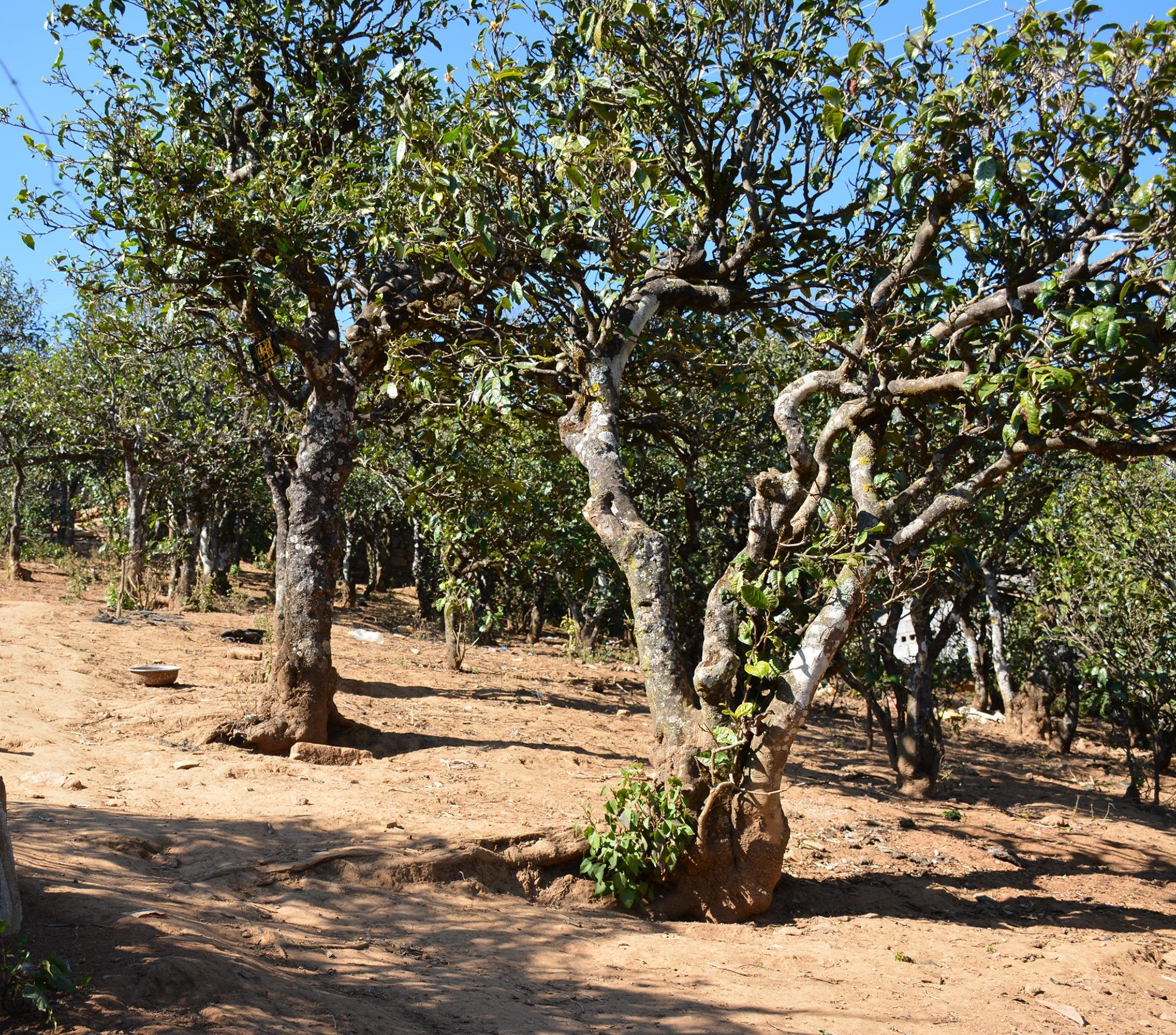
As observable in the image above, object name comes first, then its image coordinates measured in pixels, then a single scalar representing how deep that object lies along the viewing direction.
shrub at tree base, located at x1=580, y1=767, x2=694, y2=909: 5.54
